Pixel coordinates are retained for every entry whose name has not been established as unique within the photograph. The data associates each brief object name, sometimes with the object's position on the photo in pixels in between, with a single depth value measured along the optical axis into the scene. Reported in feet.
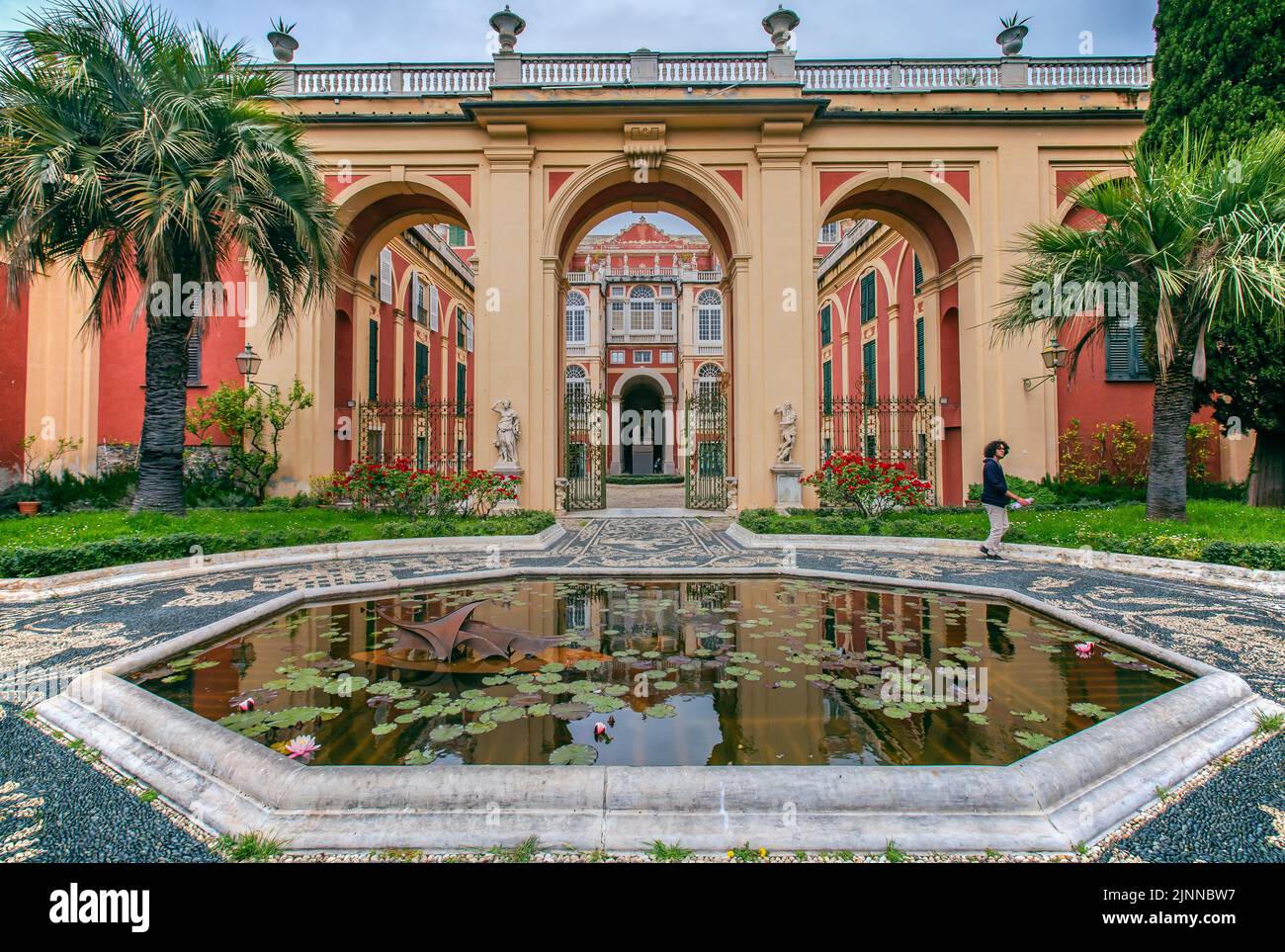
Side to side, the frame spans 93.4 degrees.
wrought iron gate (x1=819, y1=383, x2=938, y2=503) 47.26
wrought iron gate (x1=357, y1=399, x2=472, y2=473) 47.01
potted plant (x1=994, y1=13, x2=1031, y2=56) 46.60
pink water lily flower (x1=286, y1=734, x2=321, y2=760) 8.07
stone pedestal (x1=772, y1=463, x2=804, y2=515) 42.37
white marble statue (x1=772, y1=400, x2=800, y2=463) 42.22
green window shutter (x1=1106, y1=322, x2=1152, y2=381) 46.03
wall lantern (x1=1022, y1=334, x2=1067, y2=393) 39.24
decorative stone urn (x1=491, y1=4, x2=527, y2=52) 45.09
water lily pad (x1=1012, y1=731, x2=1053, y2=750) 8.44
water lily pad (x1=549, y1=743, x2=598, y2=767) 8.00
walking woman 26.48
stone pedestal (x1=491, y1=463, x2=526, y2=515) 41.06
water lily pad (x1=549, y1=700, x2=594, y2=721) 9.63
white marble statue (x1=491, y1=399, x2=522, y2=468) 42.04
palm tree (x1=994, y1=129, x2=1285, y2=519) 24.54
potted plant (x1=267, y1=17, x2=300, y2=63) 46.34
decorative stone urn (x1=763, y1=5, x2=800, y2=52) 44.65
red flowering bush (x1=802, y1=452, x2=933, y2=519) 34.58
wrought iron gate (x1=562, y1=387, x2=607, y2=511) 51.06
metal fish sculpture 12.35
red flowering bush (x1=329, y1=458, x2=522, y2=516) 34.96
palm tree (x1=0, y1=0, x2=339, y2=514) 25.67
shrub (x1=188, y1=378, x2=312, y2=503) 41.57
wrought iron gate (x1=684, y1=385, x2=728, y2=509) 52.42
